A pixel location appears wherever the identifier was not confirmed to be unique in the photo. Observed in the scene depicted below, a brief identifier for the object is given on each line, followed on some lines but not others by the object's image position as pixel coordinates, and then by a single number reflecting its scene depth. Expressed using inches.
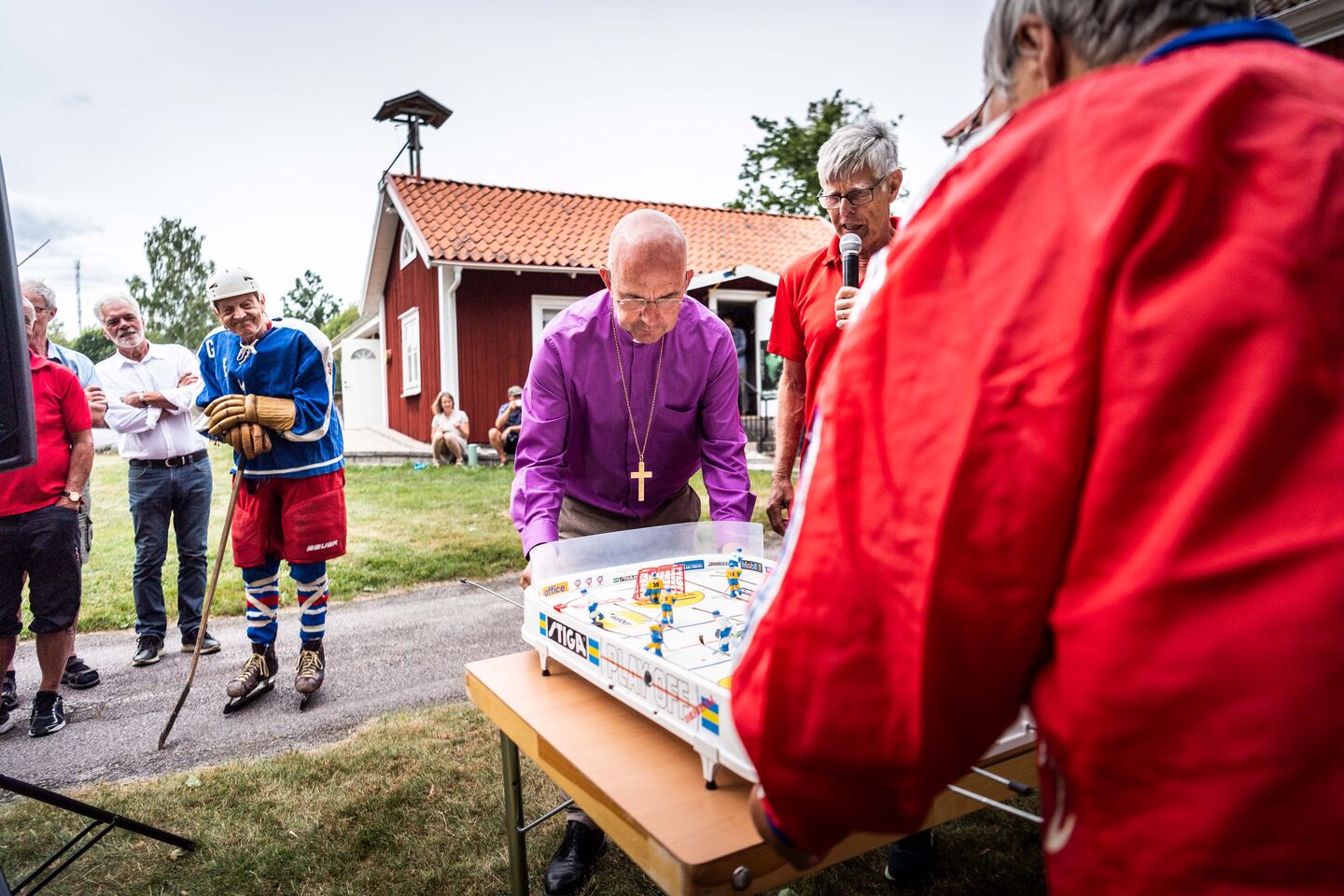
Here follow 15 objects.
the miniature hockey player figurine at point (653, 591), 78.7
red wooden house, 552.7
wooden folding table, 46.1
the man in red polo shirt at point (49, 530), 151.9
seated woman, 524.7
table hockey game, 53.8
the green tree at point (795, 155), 984.3
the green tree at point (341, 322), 2451.2
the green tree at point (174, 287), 1596.9
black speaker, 65.9
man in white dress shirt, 194.7
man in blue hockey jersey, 155.9
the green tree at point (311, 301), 2874.0
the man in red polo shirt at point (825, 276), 117.6
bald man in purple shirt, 103.5
